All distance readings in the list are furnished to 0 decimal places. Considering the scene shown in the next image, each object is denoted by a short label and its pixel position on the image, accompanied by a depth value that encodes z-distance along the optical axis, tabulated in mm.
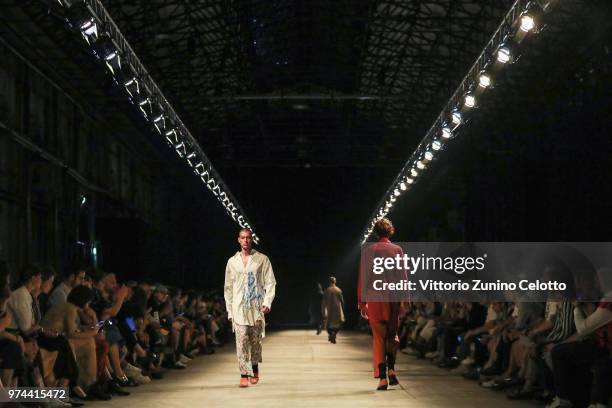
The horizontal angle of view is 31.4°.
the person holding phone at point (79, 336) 9156
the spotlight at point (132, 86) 15414
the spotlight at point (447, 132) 19406
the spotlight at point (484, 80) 15511
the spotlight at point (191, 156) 22703
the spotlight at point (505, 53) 14023
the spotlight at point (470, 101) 16766
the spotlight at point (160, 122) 18281
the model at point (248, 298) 10312
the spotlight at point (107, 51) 13336
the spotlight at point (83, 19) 11945
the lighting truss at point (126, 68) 12125
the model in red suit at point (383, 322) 9797
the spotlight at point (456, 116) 18228
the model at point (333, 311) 23469
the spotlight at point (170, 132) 19750
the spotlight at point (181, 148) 21102
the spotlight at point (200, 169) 24178
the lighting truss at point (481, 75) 12672
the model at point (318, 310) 30409
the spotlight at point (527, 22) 12602
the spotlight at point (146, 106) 16906
